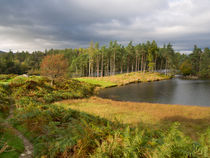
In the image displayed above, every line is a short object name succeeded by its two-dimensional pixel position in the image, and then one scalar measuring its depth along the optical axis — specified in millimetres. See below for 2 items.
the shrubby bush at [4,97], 12430
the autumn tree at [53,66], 28922
